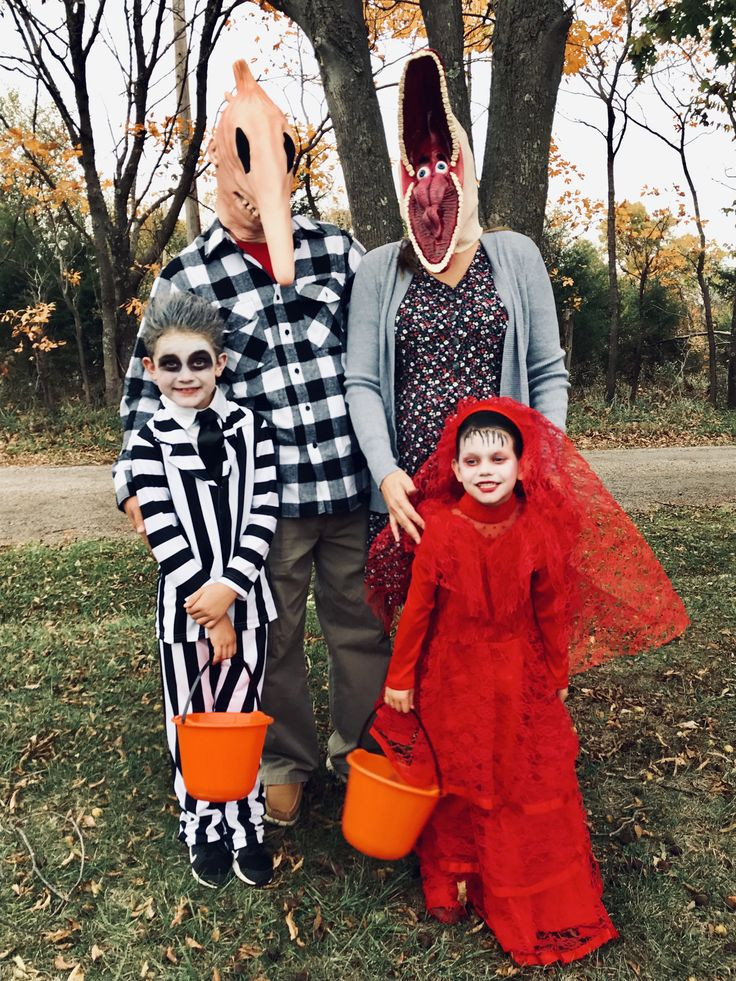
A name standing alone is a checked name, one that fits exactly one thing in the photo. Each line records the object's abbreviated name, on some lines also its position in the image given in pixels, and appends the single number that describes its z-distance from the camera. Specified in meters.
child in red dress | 2.08
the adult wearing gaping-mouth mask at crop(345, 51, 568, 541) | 2.28
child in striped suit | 2.29
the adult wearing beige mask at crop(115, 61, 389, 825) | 2.33
